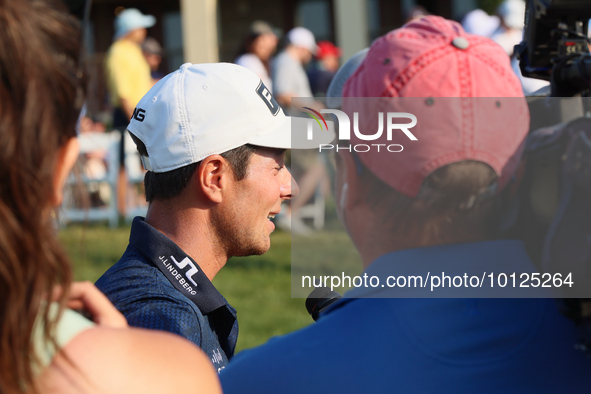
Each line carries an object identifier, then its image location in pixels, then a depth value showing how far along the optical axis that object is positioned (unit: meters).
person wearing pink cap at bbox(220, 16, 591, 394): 2.41
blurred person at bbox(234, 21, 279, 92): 14.80
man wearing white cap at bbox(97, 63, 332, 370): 3.54
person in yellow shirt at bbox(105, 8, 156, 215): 15.30
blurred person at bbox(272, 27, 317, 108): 14.79
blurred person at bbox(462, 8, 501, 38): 11.24
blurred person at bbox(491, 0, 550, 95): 11.08
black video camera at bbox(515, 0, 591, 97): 2.97
